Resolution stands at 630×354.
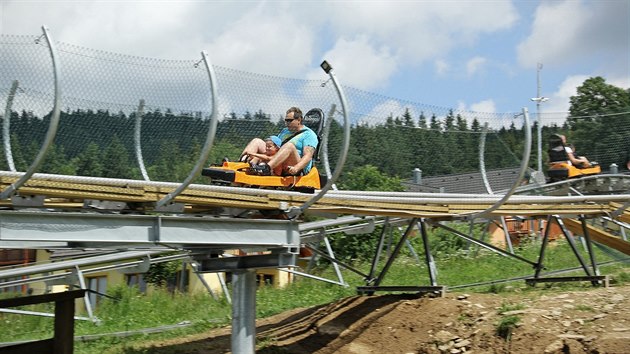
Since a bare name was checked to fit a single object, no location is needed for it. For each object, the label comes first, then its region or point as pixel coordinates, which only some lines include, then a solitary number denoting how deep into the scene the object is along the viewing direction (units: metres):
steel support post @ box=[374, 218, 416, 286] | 13.78
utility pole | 15.13
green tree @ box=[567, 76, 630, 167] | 17.88
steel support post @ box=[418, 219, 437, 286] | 13.55
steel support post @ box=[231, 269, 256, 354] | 11.59
